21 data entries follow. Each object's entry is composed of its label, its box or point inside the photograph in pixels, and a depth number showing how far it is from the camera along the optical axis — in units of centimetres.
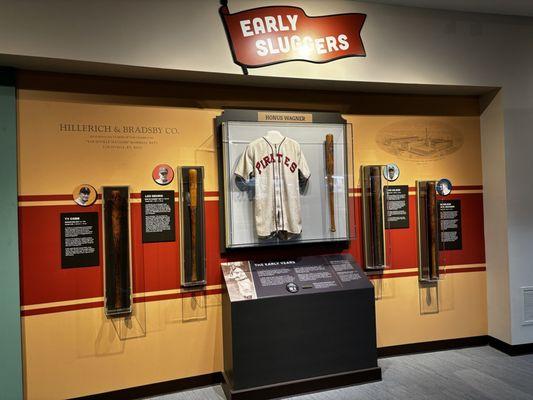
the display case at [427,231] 385
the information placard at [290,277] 315
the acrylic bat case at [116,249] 305
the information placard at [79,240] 300
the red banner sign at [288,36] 314
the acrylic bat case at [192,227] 324
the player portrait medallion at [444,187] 391
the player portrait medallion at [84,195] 303
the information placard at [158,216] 322
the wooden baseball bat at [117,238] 306
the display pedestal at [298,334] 303
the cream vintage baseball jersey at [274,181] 331
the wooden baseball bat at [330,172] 357
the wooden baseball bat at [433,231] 384
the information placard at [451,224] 397
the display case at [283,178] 333
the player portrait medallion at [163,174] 325
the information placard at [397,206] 384
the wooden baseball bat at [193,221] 325
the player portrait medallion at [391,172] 384
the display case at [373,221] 373
